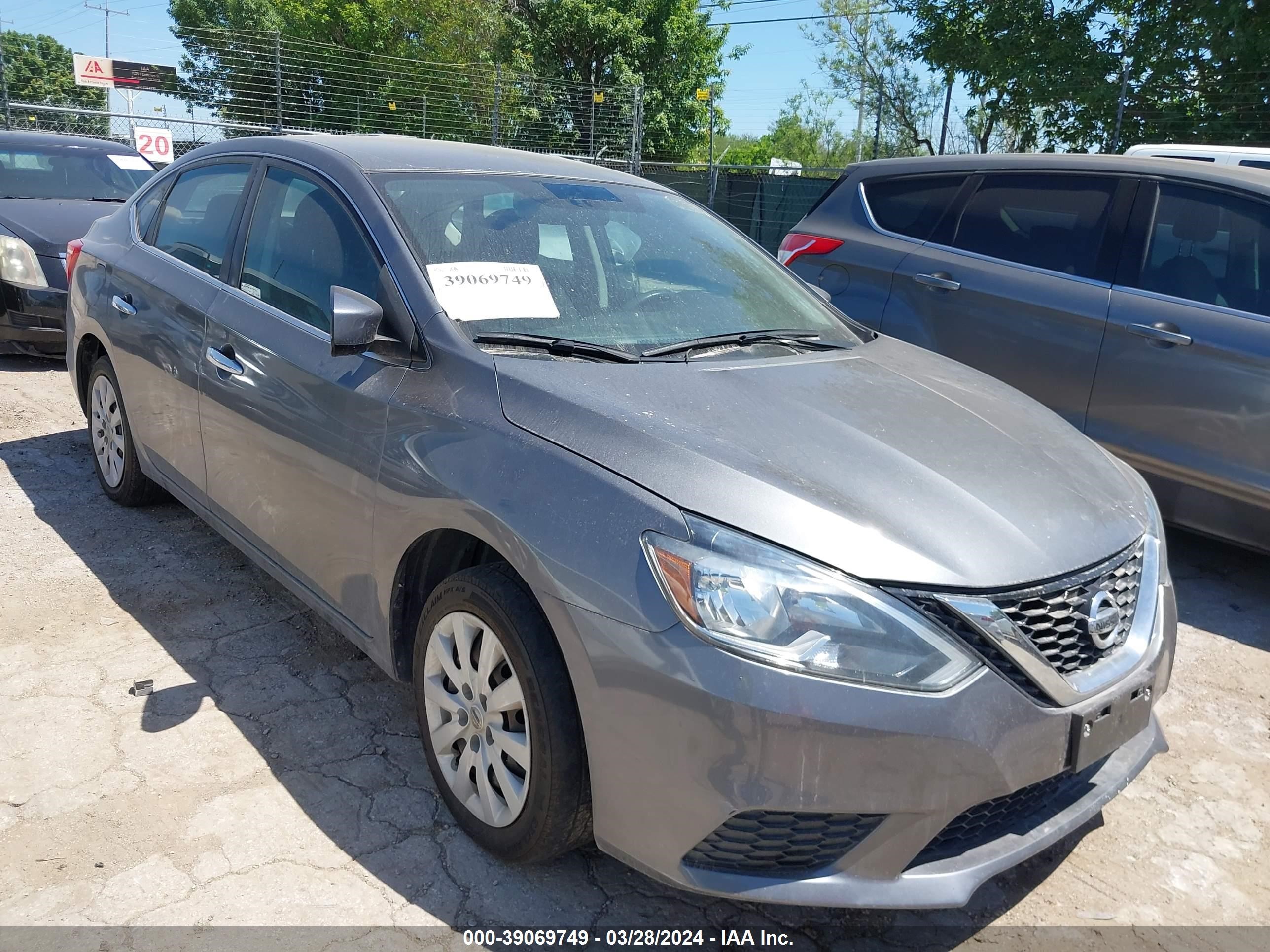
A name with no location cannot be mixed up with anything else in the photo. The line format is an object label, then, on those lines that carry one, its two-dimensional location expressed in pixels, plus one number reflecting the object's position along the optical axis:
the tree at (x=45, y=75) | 55.53
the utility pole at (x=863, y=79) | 33.06
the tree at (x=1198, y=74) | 14.38
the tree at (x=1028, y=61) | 17.67
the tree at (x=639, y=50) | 28.69
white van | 6.61
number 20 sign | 15.84
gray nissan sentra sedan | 1.95
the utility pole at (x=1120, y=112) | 12.05
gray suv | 4.16
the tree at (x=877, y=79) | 30.28
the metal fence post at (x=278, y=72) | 16.97
